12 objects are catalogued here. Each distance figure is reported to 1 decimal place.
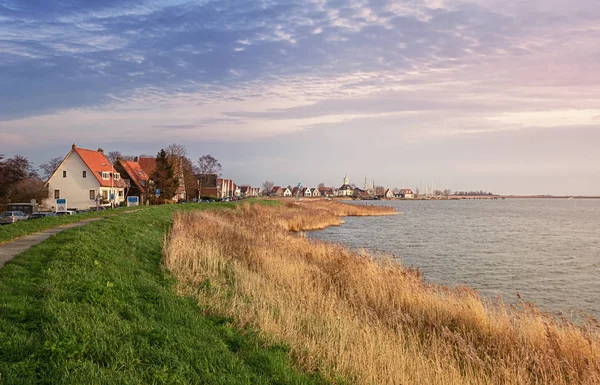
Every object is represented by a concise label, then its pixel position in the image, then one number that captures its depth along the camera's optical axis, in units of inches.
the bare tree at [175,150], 3550.7
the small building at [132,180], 2667.3
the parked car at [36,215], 1481.3
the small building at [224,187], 4691.9
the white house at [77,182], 2308.1
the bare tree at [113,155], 4260.8
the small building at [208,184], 4303.6
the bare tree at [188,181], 3332.2
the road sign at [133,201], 2172.9
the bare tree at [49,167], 3864.7
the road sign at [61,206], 1552.7
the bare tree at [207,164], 4471.0
